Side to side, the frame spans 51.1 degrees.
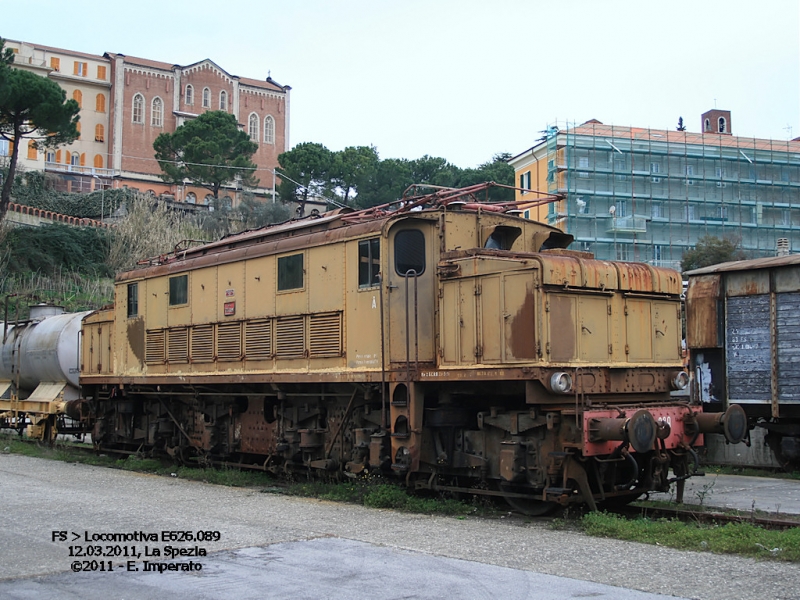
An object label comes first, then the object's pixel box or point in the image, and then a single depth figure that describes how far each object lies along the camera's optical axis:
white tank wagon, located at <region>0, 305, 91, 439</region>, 20.84
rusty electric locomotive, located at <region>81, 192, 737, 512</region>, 10.09
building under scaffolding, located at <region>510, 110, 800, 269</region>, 56.34
